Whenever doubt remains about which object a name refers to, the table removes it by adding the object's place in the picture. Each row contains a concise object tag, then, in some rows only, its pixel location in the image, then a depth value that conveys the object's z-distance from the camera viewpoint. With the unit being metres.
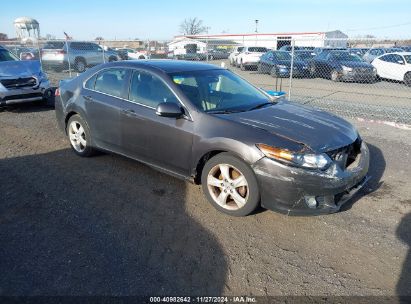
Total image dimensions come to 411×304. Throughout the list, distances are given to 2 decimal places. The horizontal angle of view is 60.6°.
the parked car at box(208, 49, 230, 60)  29.79
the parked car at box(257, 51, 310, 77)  16.45
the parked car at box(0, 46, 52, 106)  8.60
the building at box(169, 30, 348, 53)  36.38
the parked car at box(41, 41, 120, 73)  18.38
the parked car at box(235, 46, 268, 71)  22.41
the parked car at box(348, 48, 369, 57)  17.84
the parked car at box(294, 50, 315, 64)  18.22
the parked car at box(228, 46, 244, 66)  25.17
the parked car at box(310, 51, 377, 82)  15.66
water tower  50.44
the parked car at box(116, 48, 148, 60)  26.57
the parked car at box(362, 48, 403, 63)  19.28
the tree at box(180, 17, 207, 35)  86.12
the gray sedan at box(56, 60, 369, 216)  3.43
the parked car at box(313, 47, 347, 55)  16.37
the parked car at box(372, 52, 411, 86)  14.91
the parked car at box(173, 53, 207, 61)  19.11
